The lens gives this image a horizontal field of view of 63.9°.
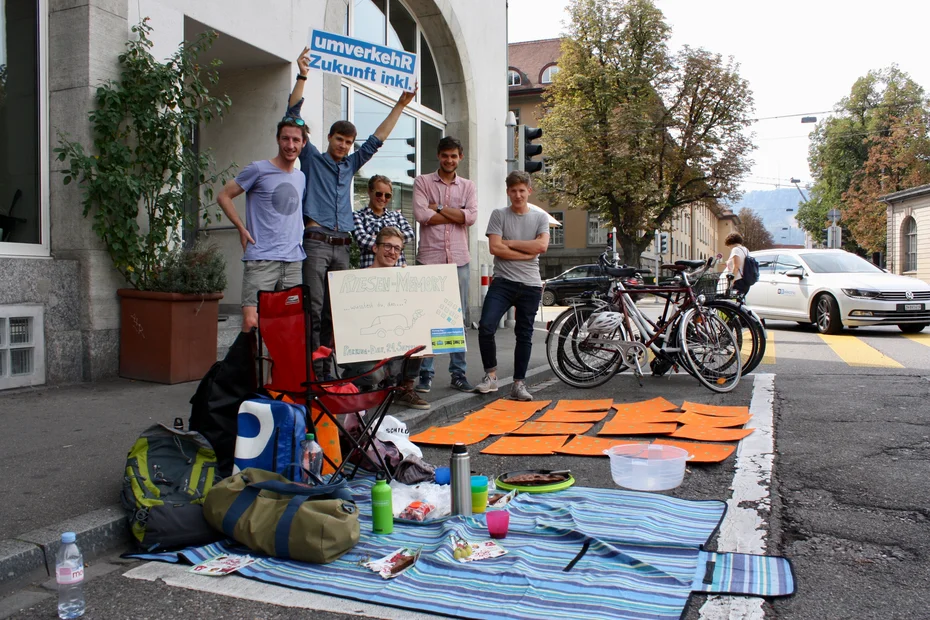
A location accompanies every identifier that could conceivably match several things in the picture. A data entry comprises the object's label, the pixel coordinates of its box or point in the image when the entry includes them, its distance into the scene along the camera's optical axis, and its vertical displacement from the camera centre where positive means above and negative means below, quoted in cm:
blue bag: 368 -65
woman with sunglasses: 614 +73
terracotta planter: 646 -25
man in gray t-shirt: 661 +24
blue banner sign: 569 +191
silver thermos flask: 346 -81
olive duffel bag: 297 -86
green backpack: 319 -83
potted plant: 635 +87
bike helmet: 711 -15
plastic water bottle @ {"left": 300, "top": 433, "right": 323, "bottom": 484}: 373 -76
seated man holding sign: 536 +43
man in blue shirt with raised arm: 585 +80
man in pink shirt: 662 +80
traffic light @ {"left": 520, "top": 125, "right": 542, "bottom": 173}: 1178 +250
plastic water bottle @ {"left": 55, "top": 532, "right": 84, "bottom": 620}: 258 -97
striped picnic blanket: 259 -101
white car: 1278 +24
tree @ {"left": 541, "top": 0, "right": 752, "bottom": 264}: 3697 +942
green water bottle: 332 -91
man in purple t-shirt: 546 +68
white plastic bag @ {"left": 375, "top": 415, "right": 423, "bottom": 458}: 439 -77
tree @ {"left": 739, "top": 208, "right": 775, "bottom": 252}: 9925 +1034
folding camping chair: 400 -27
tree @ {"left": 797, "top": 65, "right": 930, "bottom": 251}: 4747 +1112
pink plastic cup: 319 -93
